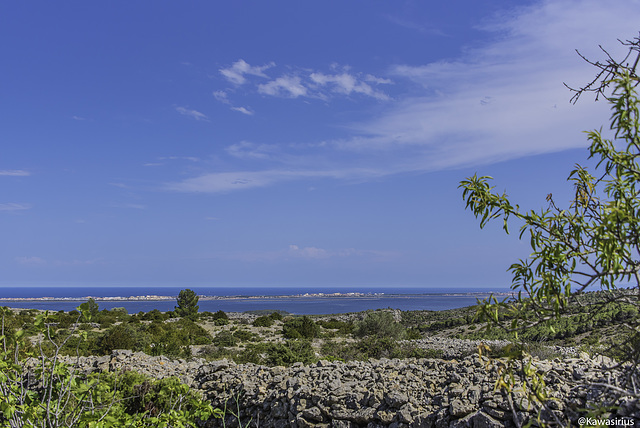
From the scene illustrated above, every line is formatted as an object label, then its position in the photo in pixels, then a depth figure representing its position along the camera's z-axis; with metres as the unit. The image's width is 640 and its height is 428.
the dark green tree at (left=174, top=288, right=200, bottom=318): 35.81
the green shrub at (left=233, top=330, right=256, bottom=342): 23.21
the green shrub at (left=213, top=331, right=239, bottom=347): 21.10
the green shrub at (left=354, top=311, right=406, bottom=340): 24.02
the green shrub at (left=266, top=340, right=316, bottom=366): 12.88
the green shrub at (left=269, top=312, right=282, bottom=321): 34.61
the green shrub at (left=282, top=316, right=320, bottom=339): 24.05
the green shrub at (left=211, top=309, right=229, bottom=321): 33.81
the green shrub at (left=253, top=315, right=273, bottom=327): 29.95
